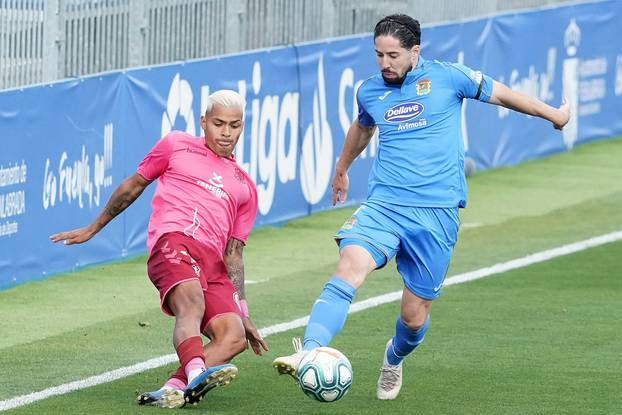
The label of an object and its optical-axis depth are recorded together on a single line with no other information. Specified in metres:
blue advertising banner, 26.23
